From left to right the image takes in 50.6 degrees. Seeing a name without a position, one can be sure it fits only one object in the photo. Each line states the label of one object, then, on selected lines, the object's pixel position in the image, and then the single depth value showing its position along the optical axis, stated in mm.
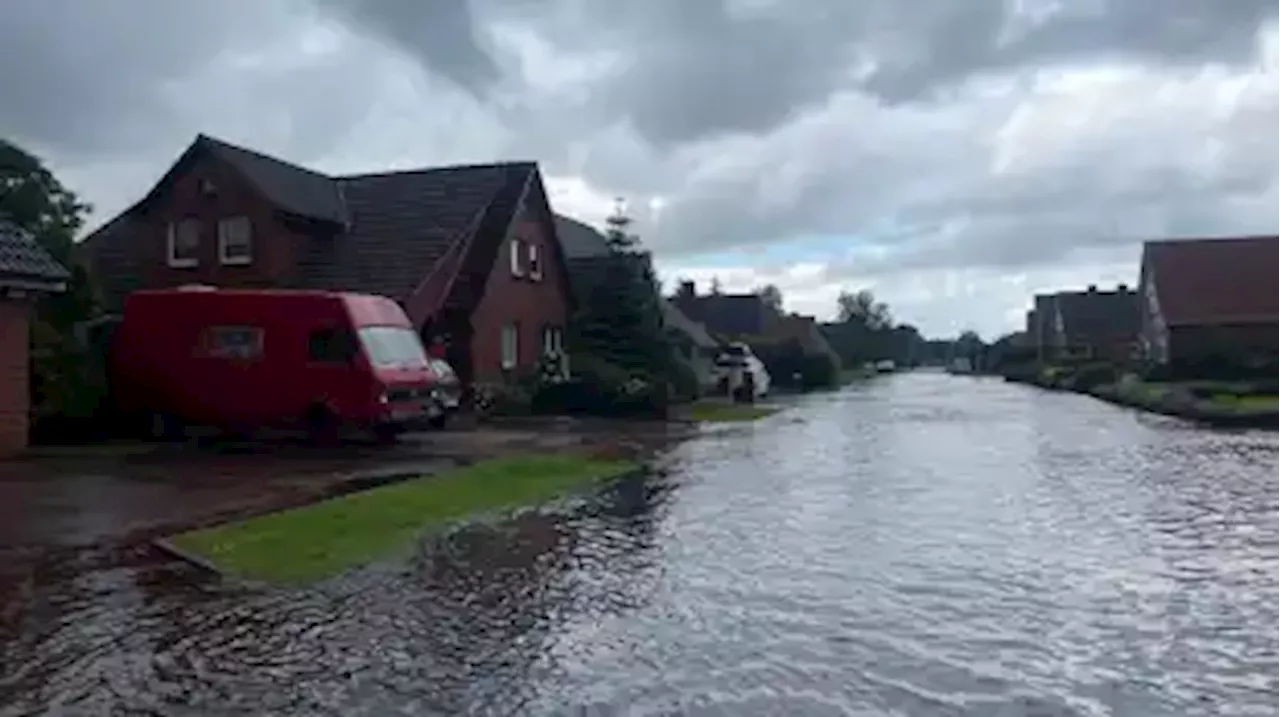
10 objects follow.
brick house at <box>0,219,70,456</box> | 20422
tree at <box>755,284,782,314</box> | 113669
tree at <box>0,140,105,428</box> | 23656
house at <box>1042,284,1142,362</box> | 96250
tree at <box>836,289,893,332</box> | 149475
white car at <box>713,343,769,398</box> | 49281
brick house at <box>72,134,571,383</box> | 35188
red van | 23484
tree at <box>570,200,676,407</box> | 40531
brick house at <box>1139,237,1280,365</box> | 62625
